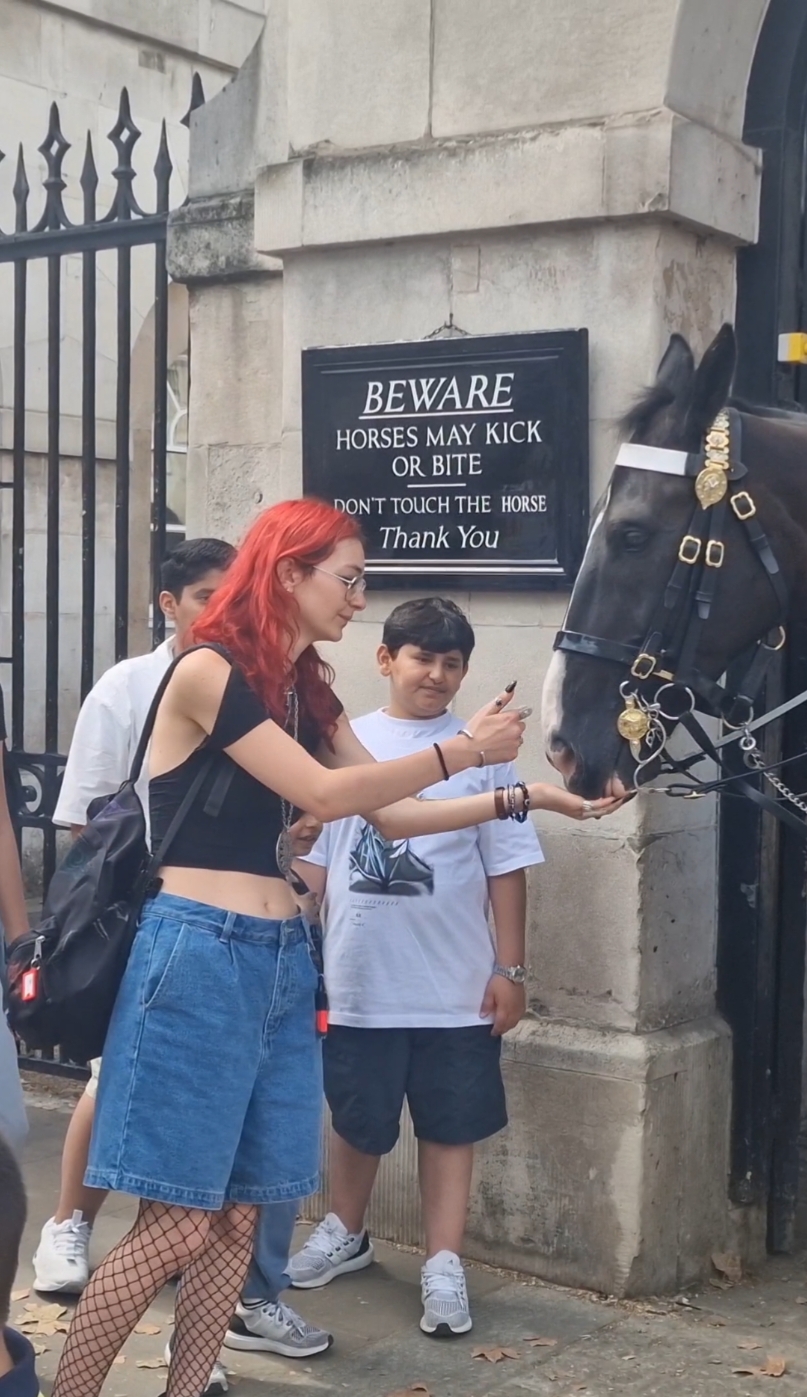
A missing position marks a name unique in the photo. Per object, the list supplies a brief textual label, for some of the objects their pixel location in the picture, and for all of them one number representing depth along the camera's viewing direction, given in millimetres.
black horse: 3393
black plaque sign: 4398
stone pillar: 4297
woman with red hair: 3162
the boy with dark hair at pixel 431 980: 4102
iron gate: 5555
